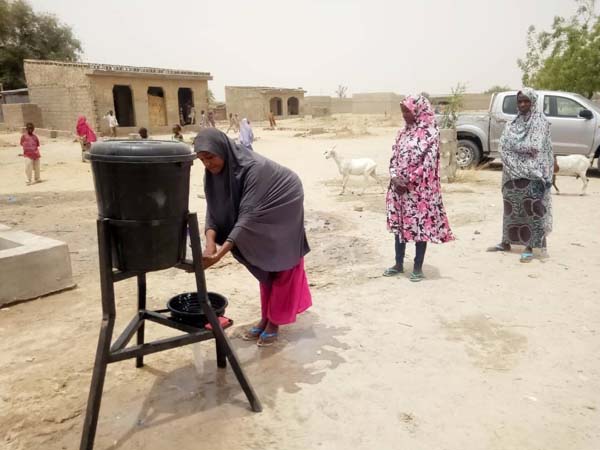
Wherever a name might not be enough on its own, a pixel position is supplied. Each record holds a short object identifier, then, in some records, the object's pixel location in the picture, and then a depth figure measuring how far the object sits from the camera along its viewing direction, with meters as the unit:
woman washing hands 2.61
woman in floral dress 4.07
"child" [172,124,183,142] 11.96
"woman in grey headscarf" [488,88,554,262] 4.51
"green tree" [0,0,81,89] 32.78
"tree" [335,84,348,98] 75.74
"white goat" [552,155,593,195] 8.30
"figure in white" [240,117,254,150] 12.97
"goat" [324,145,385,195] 8.89
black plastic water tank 2.05
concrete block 3.87
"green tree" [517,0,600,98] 16.03
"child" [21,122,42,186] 9.96
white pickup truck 9.59
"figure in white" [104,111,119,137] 19.41
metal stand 2.12
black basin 2.71
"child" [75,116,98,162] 13.03
